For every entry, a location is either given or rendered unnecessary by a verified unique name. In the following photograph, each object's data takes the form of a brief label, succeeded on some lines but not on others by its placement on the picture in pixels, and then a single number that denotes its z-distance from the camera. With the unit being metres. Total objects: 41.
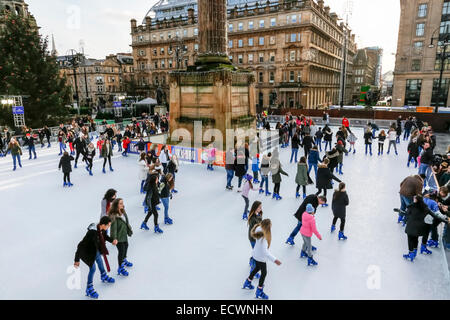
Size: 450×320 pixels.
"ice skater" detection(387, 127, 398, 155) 16.78
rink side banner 14.69
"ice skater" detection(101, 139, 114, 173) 13.77
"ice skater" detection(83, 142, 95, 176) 13.45
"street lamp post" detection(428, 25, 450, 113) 42.52
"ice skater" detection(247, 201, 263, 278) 5.95
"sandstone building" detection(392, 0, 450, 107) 44.00
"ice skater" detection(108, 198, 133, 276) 5.82
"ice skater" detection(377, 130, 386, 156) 16.26
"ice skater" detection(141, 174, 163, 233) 7.75
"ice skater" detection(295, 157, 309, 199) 9.68
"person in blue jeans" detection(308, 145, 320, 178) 11.30
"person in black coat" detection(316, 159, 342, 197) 9.24
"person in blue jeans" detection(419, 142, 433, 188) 11.23
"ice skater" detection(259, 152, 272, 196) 10.29
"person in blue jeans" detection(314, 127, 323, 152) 17.28
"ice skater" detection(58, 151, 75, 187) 11.68
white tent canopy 35.91
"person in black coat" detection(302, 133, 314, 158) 14.36
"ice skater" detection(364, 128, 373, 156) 16.50
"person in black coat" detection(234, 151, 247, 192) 10.95
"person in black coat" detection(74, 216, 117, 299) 5.23
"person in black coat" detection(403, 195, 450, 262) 6.23
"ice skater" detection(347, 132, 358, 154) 16.76
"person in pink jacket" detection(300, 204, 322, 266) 6.18
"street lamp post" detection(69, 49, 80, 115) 31.42
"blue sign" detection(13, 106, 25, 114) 20.80
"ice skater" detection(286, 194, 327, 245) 6.64
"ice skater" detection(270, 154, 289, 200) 9.97
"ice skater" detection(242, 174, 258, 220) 8.52
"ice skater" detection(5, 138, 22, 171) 14.09
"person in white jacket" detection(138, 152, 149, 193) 10.49
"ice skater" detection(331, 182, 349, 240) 7.16
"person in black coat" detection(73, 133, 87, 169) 13.76
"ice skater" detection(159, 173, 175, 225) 8.04
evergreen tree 24.28
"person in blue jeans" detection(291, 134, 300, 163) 14.90
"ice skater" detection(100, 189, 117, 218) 6.91
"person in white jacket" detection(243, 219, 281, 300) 5.18
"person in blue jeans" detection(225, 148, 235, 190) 11.19
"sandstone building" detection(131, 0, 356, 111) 52.84
